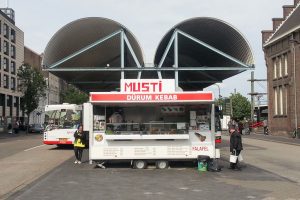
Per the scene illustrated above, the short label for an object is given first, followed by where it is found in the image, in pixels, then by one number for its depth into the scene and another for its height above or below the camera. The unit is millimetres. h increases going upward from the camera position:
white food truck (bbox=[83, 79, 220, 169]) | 17188 -116
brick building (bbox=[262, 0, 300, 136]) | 44531 +5099
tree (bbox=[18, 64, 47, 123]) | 72188 +5653
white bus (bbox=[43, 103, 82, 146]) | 27859 +6
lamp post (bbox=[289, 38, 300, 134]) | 44000 +3876
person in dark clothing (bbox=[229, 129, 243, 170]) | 17078 -807
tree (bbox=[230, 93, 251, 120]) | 106512 +3328
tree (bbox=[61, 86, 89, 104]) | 110688 +6066
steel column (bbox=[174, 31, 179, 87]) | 28122 +3906
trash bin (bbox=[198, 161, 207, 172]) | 16531 -1420
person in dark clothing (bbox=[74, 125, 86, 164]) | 19547 -819
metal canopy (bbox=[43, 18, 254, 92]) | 29266 +4810
